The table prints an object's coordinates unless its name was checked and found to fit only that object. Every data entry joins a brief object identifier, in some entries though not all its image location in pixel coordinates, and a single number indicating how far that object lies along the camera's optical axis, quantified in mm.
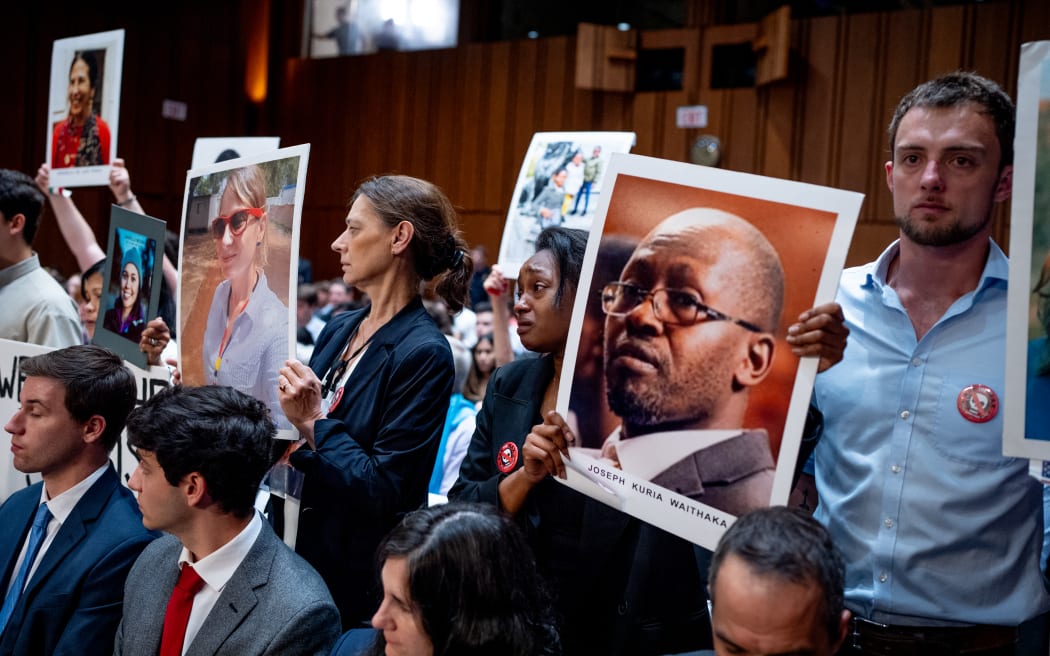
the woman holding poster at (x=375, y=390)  2080
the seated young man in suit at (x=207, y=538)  1979
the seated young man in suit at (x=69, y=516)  2244
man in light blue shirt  1619
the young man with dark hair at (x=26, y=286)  3236
